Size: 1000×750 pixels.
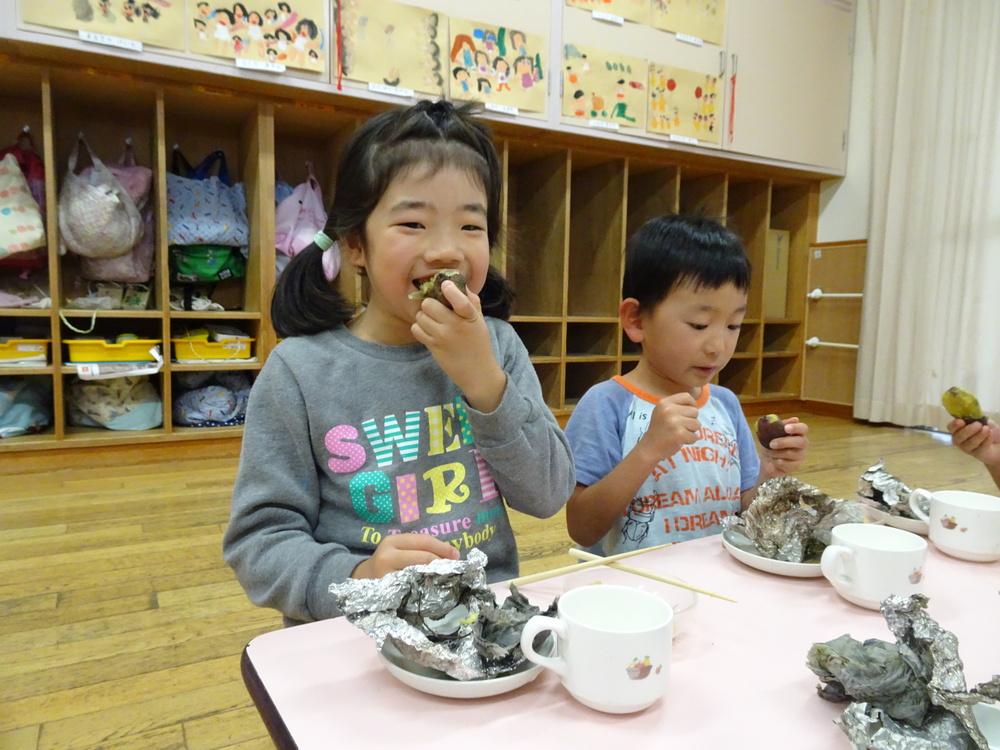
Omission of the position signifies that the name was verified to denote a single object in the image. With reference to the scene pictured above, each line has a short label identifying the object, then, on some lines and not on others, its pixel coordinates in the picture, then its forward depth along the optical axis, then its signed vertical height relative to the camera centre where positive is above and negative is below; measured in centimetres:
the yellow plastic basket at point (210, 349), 272 -23
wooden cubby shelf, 256 +55
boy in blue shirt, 101 -15
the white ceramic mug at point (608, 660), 39 -22
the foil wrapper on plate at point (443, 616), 42 -21
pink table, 38 -25
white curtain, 331 +54
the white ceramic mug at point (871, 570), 55 -22
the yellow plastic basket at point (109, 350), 251 -23
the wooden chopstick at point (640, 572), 56 -24
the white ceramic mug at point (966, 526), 67 -22
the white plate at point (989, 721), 37 -23
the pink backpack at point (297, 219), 285 +34
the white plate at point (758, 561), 61 -24
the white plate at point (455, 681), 41 -24
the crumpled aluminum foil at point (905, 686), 36 -21
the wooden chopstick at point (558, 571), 56 -23
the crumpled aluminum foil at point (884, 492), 80 -22
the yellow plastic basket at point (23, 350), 244 -23
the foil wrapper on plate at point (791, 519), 65 -21
